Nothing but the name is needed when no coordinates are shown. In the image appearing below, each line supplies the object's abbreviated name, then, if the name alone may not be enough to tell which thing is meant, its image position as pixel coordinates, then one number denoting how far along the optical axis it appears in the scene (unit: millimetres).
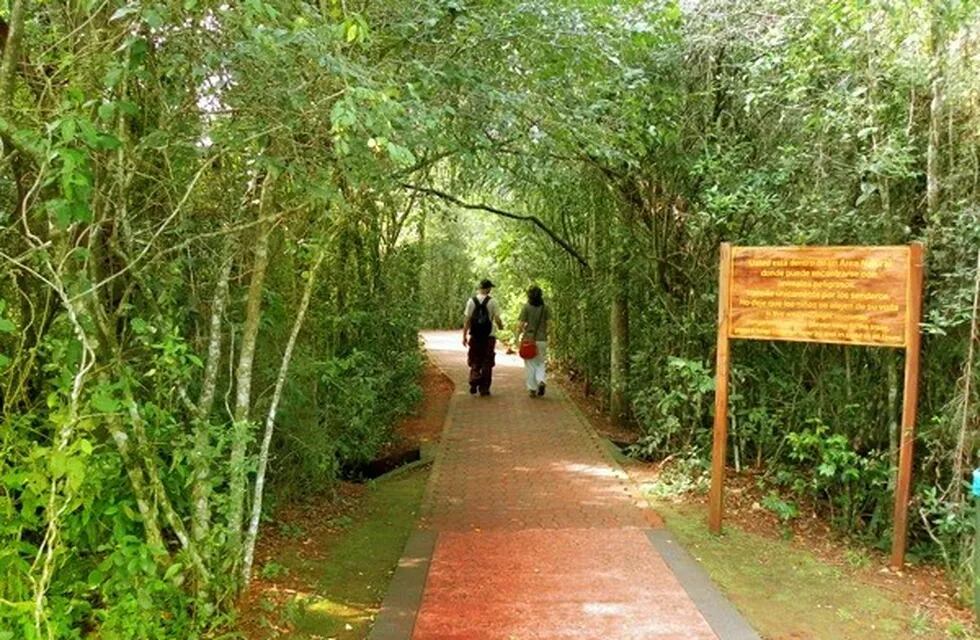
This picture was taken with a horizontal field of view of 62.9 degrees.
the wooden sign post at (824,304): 5461
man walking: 12281
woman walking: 12164
